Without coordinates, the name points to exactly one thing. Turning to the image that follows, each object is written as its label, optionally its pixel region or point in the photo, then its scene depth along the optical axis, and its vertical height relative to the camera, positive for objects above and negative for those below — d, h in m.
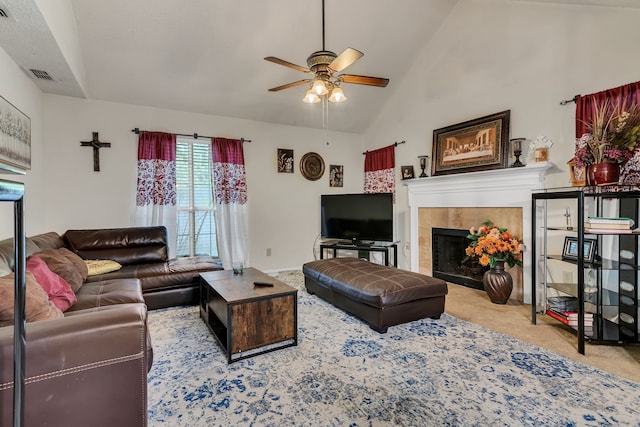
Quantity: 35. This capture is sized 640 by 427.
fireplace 3.46 +0.07
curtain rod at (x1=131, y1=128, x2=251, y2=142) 4.50 +1.12
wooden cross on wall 3.99 +0.86
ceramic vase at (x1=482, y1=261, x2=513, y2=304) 3.38 -0.81
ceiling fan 2.44 +1.14
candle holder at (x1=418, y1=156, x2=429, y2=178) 4.54 +0.67
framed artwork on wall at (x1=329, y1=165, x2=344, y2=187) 5.72 +0.65
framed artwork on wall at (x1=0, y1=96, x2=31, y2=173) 2.61 +0.69
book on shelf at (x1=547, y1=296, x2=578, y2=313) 2.69 -0.83
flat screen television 4.65 -0.10
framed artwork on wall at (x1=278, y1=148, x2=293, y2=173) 5.23 +0.85
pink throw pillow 1.99 -0.48
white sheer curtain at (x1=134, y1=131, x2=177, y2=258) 4.22 +0.40
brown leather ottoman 2.66 -0.75
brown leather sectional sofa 1.08 -0.59
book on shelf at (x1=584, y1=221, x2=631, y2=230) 2.27 -0.12
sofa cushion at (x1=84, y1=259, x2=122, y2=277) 3.14 -0.57
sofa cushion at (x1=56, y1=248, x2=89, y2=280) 2.78 -0.47
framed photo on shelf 2.50 -0.33
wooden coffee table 2.25 -0.80
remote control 2.59 -0.61
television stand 4.72 -0.57
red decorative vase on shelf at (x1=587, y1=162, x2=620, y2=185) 2.33 +0.27
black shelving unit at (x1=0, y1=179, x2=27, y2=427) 0.93 -0.29
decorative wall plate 5.45 +0.79
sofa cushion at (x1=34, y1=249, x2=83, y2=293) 2.42 -0.44
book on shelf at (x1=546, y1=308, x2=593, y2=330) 2.42 -0.89
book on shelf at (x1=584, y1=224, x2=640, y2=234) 2.25 -0.15
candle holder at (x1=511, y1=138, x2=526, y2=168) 3.42 +0.67
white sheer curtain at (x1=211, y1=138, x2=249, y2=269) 4.66 +0.19
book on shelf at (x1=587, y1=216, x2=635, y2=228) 2.27 -0.09
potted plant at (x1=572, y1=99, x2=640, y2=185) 2.33 +0.49
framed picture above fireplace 3.67 +0.82
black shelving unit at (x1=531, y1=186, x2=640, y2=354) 2.33 -0.54
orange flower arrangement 3.35 -0.40
